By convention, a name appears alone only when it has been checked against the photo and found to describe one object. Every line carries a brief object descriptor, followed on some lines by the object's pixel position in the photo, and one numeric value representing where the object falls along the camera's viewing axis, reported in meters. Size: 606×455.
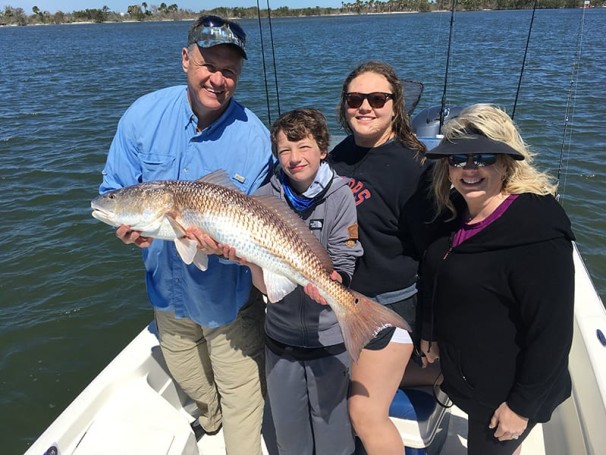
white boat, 3.00
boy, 2.82
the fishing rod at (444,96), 5.78
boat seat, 3.19
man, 2.96
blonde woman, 2.27
